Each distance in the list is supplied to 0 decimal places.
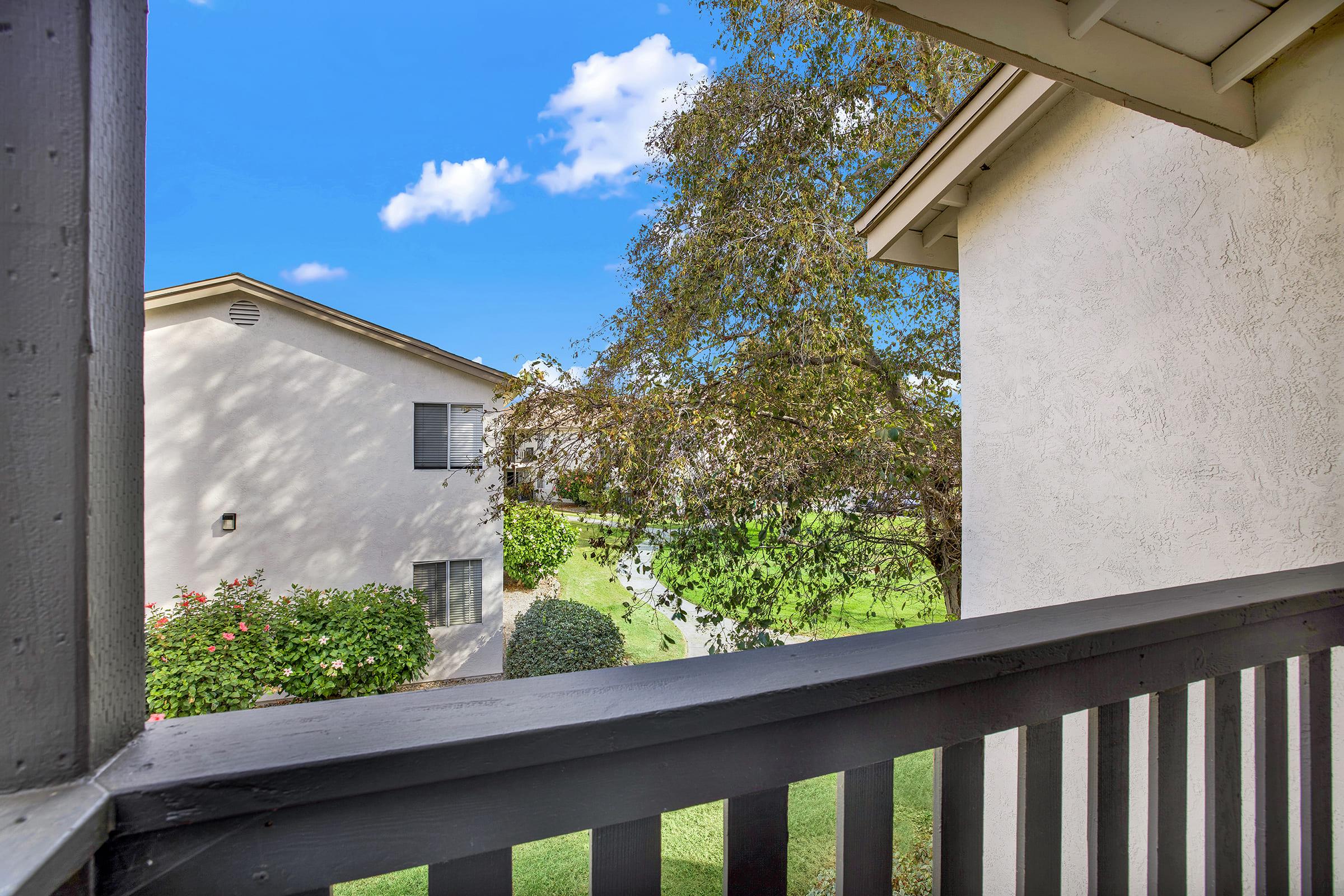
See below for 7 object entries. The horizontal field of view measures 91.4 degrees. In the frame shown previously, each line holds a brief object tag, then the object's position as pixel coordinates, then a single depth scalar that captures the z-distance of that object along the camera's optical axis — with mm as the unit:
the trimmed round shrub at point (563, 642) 7371
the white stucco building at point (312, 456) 7996
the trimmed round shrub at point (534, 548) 11188
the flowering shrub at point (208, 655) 6098
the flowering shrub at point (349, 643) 6977
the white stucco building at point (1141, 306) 1707
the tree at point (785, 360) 4922
